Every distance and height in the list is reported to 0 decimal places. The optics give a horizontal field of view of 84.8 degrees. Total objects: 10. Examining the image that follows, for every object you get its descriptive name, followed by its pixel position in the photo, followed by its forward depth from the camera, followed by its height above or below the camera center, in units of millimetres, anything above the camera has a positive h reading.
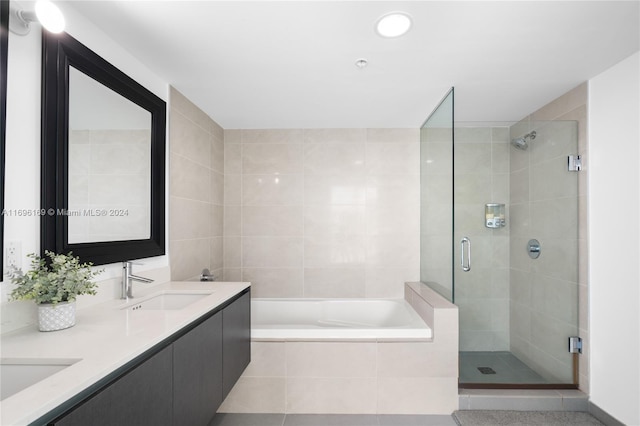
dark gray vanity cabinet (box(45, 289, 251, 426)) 896 -579
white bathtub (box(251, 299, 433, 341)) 3256 -932
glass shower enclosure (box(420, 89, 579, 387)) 2516 -229
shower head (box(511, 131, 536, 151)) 2662 +570
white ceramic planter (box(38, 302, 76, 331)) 1244 -375
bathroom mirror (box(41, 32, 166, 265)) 1430 +264
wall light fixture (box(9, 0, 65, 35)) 1254 +710
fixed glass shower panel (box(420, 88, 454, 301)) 2555 +128
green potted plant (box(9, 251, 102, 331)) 1214 -271
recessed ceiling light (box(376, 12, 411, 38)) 1609 +904
